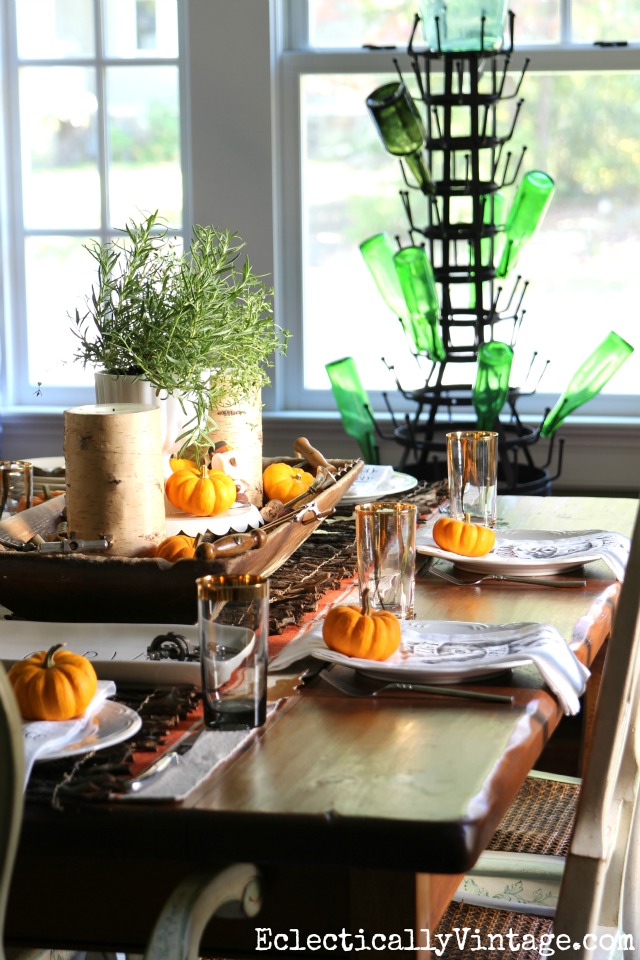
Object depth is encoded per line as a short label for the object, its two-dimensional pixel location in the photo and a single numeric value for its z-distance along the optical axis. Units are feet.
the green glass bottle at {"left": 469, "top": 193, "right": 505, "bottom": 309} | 15.52
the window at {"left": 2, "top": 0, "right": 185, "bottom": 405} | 19.16
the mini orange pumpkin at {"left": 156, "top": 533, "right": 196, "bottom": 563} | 9.56
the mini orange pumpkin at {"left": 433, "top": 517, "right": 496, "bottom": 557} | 10.23
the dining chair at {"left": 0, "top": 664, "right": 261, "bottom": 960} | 7.40
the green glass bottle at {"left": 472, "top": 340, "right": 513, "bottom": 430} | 14.10
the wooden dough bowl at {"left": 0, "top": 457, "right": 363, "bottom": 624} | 9.33
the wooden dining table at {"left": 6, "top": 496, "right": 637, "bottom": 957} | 7.73
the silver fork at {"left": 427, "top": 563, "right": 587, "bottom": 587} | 10.00
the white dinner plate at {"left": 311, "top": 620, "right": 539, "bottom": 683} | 8.71
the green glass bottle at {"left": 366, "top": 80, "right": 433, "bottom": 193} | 14.72
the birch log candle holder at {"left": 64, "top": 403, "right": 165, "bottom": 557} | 9.64
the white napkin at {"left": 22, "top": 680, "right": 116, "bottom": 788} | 8.07
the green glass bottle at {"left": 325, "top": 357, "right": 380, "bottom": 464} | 14.81
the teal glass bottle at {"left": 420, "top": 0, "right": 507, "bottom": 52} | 14.70
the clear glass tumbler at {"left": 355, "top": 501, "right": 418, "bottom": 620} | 9.32
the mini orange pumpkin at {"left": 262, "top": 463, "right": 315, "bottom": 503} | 11.01
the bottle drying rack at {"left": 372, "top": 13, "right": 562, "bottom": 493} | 14.91
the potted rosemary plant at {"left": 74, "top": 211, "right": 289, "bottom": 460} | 10.12
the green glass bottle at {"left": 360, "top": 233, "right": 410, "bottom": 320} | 15.02
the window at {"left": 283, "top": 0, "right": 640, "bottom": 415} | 17.83
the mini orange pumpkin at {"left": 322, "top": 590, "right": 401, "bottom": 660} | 8.80
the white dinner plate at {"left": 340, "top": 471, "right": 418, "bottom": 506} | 11.53
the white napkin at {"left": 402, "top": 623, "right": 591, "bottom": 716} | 8.72
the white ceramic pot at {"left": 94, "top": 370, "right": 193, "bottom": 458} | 10.15
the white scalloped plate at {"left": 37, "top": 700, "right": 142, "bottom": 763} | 8.13
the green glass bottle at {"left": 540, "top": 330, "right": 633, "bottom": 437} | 14.90
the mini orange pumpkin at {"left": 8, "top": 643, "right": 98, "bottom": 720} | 8.28
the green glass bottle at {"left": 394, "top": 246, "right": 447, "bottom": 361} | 14.59
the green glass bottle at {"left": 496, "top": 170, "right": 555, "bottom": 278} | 14.89
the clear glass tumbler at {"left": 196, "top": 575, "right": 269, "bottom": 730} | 8.28
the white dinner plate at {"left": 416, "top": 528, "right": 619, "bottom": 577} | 10.16
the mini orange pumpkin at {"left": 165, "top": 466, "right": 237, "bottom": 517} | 10.15
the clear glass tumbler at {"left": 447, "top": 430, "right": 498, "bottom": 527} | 10.54
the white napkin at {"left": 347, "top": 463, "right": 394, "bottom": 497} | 11.64
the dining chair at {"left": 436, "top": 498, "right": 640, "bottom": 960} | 8.55
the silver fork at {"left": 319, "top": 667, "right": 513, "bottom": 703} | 8.62
